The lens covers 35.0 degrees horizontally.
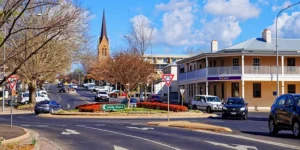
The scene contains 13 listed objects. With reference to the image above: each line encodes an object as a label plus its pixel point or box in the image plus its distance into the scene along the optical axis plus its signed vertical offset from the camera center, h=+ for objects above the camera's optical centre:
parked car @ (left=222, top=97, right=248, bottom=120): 34.91 -1.06
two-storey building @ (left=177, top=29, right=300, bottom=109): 51.25 +2.86
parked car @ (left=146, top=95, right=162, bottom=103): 57.97 -0.21
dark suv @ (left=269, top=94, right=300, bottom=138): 17.80 -0.69
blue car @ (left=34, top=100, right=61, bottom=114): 44.06 -1.01
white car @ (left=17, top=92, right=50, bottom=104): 60.46 -0.24
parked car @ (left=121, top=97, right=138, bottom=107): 46.93 -0.62
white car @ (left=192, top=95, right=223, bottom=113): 43.00 -0.60
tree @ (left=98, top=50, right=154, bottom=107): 45.00 +2.41
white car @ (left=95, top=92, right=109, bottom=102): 69.28 -0.10
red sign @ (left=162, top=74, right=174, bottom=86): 28.97 +1.13
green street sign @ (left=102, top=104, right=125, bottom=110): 38.88 -0.84
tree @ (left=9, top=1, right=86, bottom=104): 47.53 +3.80
